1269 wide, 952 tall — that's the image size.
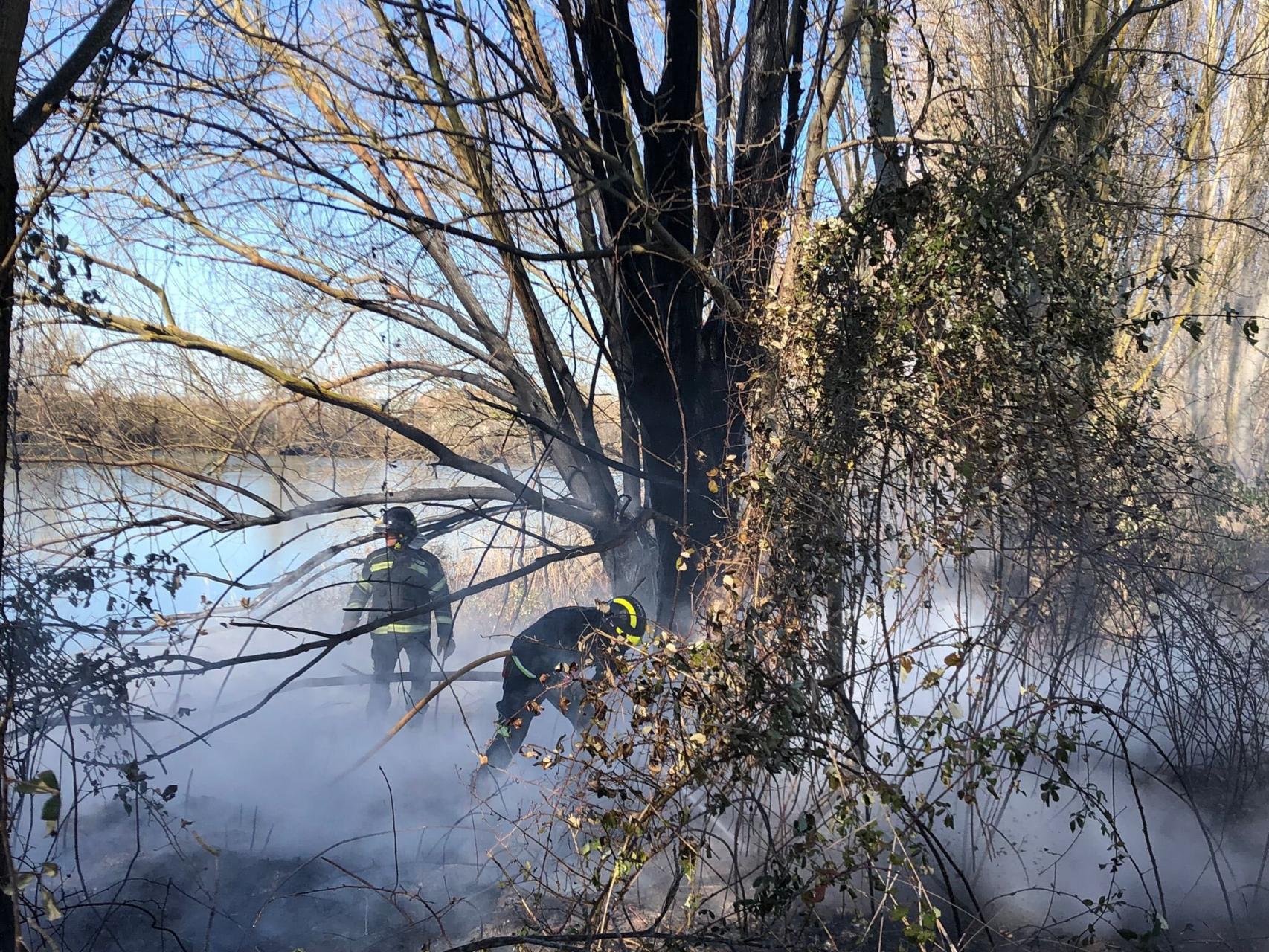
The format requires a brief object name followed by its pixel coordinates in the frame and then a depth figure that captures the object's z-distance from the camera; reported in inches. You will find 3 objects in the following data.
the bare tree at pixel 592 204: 190.9
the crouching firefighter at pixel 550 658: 151.6
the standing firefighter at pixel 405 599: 305.7
